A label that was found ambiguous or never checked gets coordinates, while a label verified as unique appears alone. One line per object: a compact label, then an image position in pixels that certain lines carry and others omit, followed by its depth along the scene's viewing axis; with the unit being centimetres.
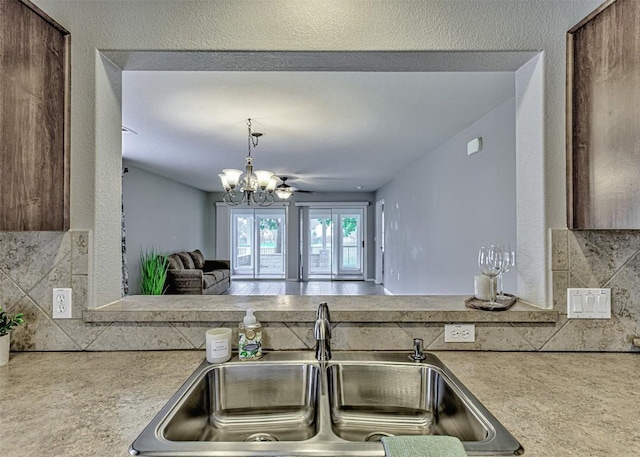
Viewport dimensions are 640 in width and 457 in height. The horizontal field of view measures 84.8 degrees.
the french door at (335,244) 966
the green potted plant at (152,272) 542
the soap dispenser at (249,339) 127
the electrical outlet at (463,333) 137
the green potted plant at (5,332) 124
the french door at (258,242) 974
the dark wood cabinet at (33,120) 116
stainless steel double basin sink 109
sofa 599
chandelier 386
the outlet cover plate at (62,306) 138
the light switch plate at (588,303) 137
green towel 74
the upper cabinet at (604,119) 113
